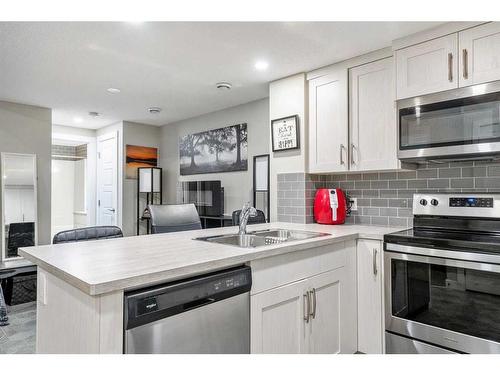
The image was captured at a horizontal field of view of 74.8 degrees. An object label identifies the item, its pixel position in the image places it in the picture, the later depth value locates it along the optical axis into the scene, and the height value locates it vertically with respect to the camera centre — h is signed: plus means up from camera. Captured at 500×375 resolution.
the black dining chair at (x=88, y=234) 2.04 -0.30
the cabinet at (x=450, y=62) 1.88 +0.78
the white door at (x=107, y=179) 5.14 +0.16
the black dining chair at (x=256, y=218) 3.16 -0.29
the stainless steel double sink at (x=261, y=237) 2.07 -0.33
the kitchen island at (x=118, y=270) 1.05 -0.32
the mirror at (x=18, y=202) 3.91 -0.16
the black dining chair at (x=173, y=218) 2.31 -0.21
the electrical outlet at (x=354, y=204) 2.84 -0.14
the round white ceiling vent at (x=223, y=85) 3.21 +1.03
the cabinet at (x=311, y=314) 1.58 -0.69
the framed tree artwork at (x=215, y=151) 3.98 +0.51
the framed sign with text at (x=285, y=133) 2.87 +0.50
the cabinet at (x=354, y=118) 2.37 +0.55
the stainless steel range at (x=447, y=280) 1.68 -0.51
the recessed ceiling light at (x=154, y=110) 4.22 +1.04
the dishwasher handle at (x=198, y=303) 1.25 -0.45
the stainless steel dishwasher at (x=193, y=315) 1.11 -0.48
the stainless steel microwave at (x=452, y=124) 1.87 +0.39
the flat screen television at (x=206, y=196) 3.97 -0.09
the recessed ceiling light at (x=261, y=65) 2.67 +1.03
